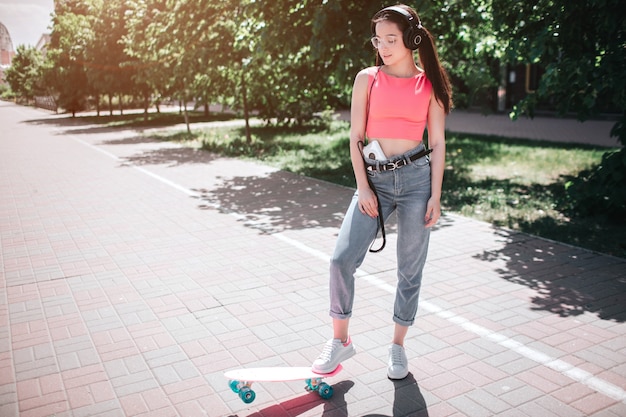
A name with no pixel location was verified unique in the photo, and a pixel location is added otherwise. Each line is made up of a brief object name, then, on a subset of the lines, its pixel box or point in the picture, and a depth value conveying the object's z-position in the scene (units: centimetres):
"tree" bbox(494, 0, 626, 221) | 680
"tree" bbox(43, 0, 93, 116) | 3384
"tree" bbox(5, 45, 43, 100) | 4238
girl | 319
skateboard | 323
